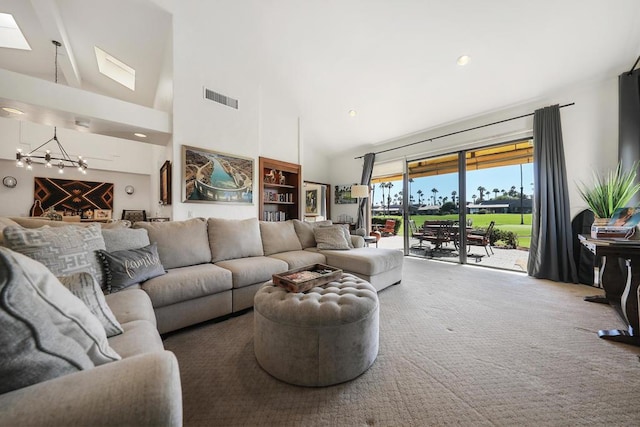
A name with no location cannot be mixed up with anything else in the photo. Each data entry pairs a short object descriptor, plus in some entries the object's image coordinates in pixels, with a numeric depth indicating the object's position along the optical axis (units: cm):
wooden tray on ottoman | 157
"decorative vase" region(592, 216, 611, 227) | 243
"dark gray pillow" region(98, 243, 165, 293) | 162
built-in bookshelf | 479
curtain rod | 351
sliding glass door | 396
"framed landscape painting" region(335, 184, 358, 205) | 617
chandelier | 375
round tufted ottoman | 130
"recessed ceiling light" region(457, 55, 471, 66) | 301
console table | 176
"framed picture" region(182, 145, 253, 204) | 335
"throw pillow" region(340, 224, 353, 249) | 325
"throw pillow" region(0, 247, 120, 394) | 53
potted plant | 248
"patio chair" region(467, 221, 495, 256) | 434
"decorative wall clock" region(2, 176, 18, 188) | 463
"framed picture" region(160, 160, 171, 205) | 340
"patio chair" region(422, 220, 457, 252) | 450
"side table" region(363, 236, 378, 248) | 461
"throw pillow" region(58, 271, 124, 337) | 100
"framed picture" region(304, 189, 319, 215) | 612
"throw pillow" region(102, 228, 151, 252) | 182
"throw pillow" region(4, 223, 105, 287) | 131
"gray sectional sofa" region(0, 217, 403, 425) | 52
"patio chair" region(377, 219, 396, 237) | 596
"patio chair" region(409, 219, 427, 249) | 494
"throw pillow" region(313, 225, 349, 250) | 313
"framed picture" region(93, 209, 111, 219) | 554
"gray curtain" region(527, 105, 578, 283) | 314
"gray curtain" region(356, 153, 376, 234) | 560
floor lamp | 515
